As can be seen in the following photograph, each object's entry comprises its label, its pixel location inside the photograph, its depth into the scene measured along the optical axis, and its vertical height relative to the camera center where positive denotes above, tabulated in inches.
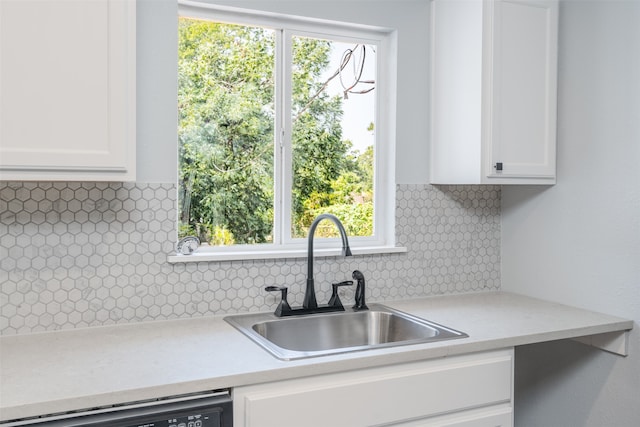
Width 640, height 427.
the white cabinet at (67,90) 61.2 +12.6
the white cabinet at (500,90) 87.0 +18.4
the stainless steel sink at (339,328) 81.0 -18.8
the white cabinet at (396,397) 60.8 -22.7
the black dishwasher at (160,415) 51.8 -20.5
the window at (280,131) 87.8 +12.1
